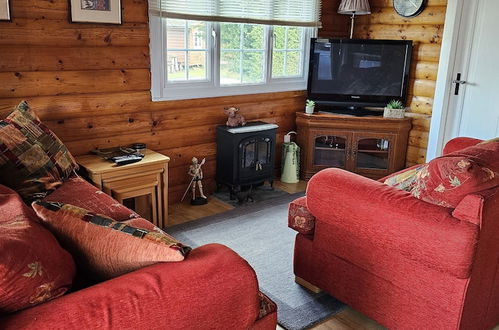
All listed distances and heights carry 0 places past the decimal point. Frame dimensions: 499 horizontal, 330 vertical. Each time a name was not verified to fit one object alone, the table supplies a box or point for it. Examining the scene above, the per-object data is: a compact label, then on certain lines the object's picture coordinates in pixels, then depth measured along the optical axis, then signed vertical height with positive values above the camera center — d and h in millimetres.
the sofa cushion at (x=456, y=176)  1803 -464
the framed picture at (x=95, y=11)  3002 +232
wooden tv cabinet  4336 -833
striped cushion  1269 -533
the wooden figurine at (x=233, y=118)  3896 -557
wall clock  4242 +460
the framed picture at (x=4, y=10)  2719 +193
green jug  4398 -1032
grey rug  2369 -1271
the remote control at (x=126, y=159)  3015 -729
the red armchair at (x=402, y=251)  1795 -832
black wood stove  3787 -854
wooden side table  2936 -860
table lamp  4430 +453
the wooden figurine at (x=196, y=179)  3750 -1039
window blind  3457 +331
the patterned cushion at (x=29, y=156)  2338 -586
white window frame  3451 -244
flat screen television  4352 -162
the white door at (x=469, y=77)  3994 -156
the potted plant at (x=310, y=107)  4441 -504
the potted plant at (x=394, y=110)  4305 -496
